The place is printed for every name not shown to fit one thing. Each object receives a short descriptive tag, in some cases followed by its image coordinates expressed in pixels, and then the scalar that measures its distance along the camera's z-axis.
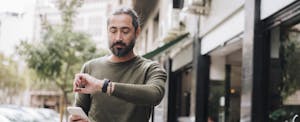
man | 1.78
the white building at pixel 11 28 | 55.66
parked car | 6.70
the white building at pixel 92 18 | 57.64
